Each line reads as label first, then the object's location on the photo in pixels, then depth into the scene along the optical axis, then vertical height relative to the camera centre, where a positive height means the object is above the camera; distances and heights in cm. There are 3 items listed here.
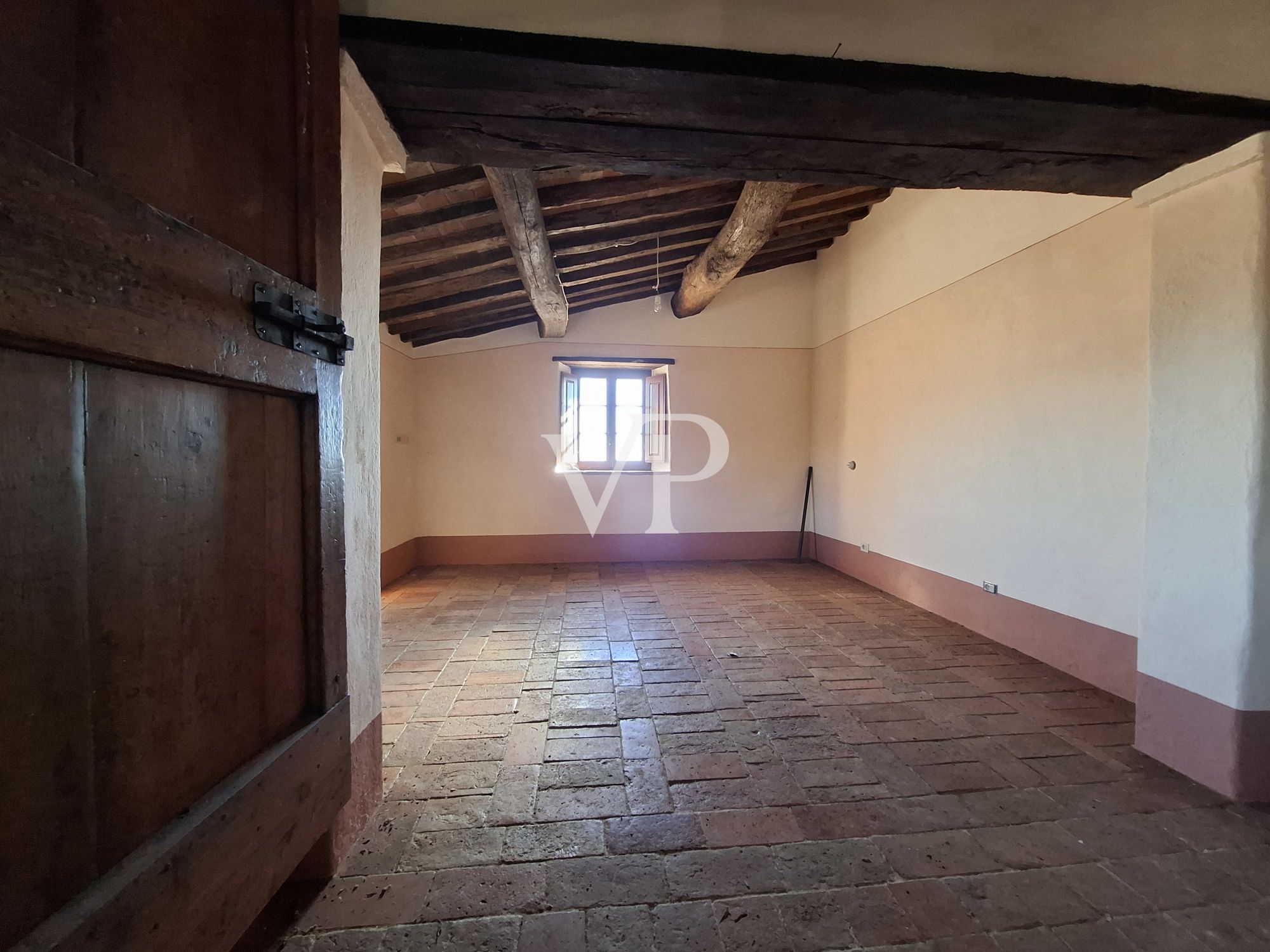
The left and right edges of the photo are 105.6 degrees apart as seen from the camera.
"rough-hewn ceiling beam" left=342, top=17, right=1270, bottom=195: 129 +105
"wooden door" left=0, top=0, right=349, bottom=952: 61 -4
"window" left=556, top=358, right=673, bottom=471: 548 +49
